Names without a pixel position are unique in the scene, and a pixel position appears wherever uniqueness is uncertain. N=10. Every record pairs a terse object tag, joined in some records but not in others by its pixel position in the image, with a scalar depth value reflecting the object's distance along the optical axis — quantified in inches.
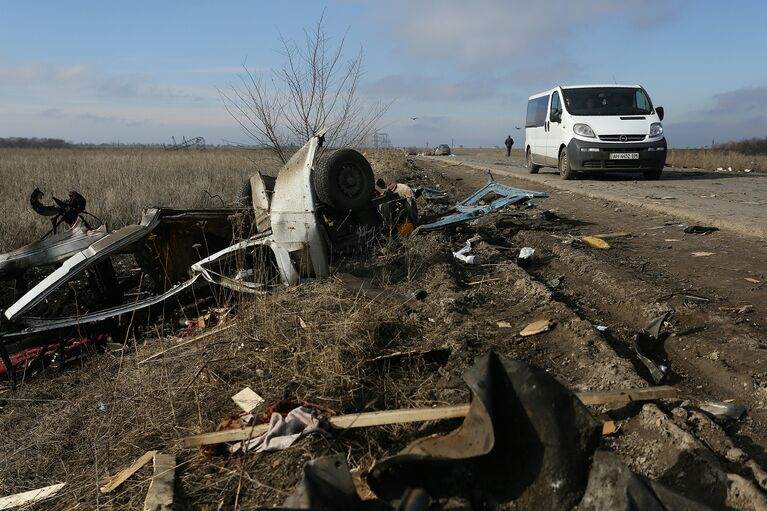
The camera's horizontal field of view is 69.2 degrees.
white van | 497.7
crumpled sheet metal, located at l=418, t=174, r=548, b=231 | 283.1
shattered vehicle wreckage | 193.8
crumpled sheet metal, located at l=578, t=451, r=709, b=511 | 70.1
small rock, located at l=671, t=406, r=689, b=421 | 105.6
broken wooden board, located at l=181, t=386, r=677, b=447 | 102.1
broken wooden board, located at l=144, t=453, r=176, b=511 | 96.3
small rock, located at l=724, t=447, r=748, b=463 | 93.3
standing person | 1524.4
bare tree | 469.9
